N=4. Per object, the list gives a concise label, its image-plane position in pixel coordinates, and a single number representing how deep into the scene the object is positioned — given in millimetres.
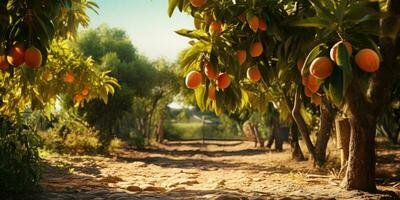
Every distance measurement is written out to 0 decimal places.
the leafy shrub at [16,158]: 4582
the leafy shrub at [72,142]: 13797
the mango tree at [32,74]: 2911
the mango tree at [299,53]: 2457
